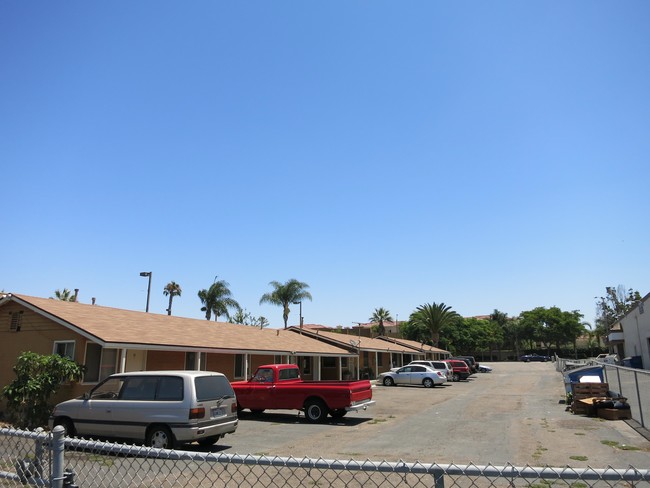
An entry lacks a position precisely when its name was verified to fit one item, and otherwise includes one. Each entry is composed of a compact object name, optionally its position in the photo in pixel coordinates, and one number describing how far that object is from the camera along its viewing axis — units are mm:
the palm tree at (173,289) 51531
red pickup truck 16625
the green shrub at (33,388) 14812
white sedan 35219
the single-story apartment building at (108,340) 17109
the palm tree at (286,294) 55781
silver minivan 10625
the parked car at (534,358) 97188
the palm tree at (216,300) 50594
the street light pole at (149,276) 37031
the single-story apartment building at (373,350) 39094
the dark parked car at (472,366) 50475
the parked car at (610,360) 39431
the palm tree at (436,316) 63656
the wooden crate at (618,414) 16203
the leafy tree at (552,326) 101562
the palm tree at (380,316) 75938
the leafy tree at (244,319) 70600
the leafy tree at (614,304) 79500
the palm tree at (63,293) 46719
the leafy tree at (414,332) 81625
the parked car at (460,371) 43031
